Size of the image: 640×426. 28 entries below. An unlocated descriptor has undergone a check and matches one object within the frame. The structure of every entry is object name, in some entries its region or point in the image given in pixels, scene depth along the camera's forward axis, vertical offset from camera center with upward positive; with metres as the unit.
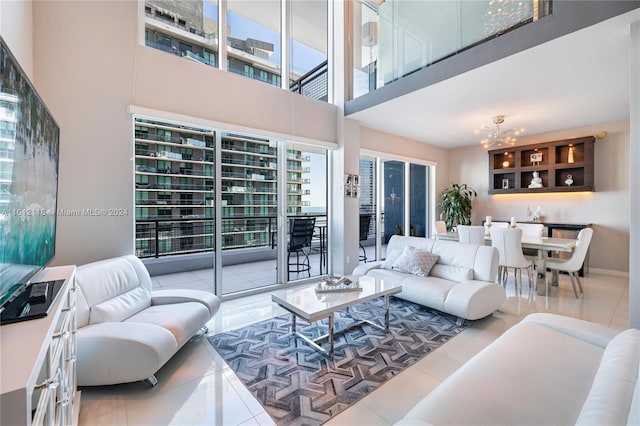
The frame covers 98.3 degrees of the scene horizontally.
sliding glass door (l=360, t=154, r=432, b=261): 5.80 +0.35
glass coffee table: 2.32 -0.80
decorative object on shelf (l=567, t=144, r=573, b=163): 5.29 +1.16
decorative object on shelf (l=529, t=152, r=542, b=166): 5.69 +1.15
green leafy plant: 6.41 +0.19
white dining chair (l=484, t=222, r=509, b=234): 5.21 -0.22
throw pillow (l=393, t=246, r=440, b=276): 3.47 -0.62
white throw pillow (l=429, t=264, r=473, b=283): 3.21 -0.72
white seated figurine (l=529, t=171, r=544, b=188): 5.62 +0.67
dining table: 3.72 -0.46
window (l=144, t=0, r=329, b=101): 3.49 +2.57
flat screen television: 0.99 +0.14
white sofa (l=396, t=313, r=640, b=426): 1.00 -0.79
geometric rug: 1.87 -1.24
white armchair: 1.84 -0.86
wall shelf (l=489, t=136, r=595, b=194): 5.10 +0.96
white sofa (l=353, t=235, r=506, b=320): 2.83 -0.79
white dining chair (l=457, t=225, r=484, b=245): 4.14 -0.32
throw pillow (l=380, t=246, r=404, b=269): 3.84 -0.63
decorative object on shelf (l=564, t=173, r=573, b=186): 5.29 +0.64
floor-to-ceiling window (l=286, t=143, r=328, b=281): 4.48 +0.09
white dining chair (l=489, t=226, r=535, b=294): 3.77 -0.49
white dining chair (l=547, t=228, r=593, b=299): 3.67 -0.61
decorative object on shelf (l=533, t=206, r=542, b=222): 5.59 -0.03
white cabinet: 0.66 -0.46
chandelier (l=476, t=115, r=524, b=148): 4.75 +1.61
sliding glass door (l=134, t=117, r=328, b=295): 3.49 +0.23
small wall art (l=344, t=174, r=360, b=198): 4.83 +0.50
